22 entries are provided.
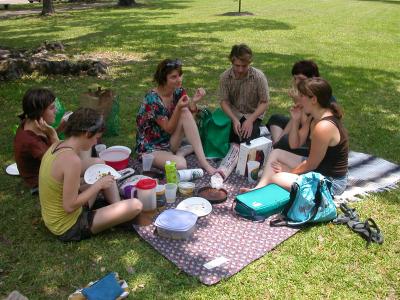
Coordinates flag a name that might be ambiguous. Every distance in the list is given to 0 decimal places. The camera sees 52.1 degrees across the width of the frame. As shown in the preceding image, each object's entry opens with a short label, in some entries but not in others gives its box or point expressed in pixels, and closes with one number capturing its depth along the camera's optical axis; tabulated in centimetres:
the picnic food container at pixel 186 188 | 424
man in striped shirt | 501
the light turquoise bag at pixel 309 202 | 365
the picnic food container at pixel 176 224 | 349
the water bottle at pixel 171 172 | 422
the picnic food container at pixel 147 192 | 379
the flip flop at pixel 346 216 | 380
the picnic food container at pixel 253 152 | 457
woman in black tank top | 375
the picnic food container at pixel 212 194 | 411
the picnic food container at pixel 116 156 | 468
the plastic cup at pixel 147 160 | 462
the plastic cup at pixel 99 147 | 495
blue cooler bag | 378
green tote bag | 509
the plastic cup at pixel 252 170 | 448
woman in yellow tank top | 312
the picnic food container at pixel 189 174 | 447
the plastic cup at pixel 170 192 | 408
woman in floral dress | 457
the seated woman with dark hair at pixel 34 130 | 391
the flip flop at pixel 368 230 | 356
